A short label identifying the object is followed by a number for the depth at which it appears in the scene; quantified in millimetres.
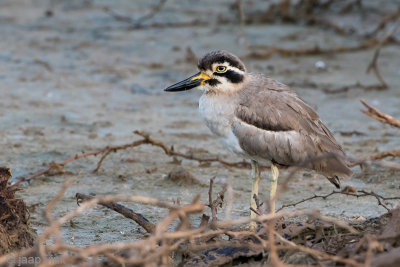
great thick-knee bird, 10187
